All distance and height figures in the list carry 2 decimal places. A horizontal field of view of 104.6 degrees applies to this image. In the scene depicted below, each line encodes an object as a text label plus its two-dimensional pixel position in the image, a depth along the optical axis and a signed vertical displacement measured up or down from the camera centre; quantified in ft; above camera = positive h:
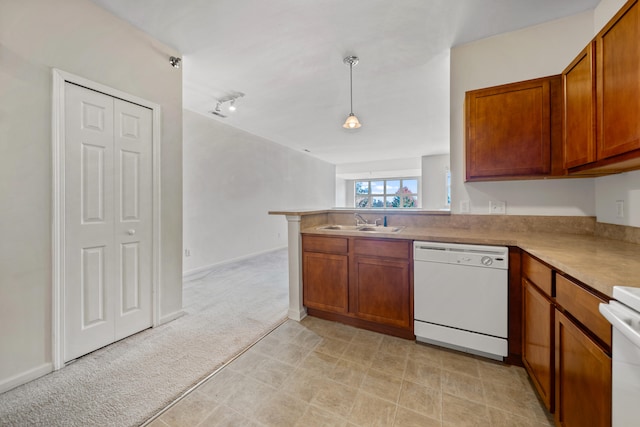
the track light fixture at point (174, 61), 7.75 +4.77
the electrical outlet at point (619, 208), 5.38 +0.08
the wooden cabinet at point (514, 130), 5.91 +2.08
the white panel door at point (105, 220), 5.89 -0.20
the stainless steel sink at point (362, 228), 8.32 -0.53
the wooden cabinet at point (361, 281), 6.70 -2.03
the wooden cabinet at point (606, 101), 3.70 +1.97
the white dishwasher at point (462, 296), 5.62 -2.03
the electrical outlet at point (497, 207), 7.21 +0.16
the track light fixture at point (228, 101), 11.28 +5.31
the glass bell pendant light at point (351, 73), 8.34 +5.17
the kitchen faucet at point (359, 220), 9.00 -0.28
